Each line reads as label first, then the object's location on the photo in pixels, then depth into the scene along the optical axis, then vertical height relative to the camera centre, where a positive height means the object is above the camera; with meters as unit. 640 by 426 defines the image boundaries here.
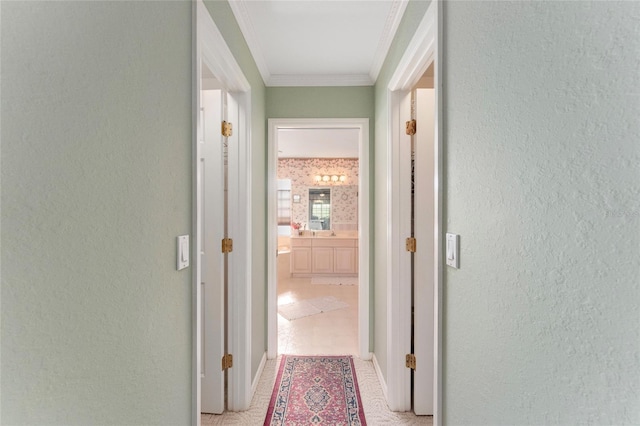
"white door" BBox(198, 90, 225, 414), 1.96 -0.24
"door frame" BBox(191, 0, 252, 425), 2.02 -0.34
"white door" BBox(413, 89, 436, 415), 1.99 -0.25
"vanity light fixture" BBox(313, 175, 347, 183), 7.16 +0.80
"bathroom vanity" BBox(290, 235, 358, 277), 6.12 -0.90
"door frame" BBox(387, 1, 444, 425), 2.03 -0.36
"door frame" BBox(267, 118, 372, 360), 2.71 -0.01
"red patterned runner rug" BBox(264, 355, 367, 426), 1.98 -1.35
